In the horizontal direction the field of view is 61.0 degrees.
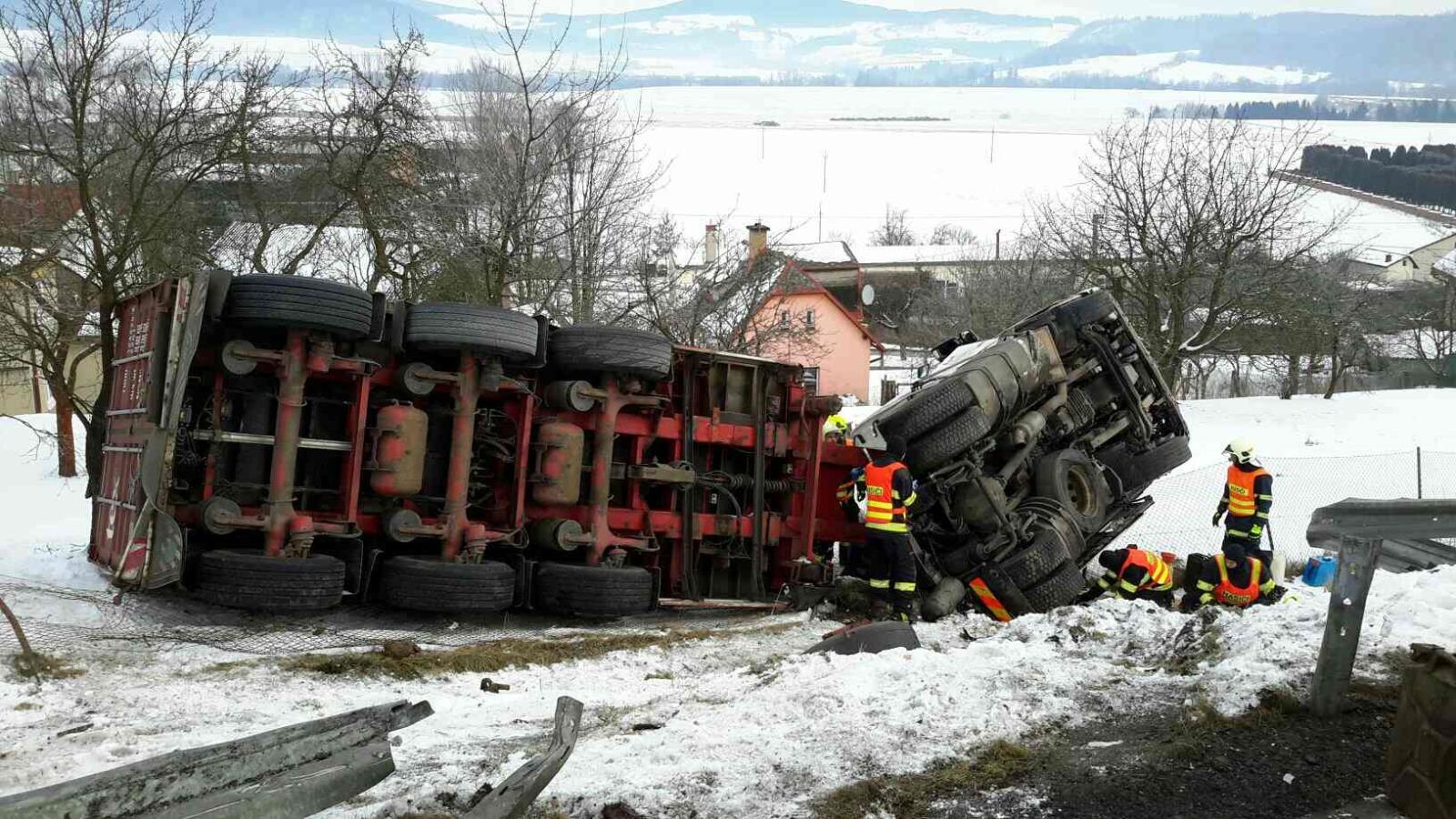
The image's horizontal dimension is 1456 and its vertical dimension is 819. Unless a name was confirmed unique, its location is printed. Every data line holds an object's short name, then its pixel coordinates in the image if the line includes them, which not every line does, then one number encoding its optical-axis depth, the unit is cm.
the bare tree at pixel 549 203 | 1259
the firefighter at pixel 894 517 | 834
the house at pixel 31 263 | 1093
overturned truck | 836
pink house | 3878
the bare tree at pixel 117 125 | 1005
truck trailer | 646
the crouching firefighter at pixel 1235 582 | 831
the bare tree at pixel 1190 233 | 2364
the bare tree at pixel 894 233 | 7350
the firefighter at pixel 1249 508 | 889
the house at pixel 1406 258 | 6016
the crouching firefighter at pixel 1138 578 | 873
